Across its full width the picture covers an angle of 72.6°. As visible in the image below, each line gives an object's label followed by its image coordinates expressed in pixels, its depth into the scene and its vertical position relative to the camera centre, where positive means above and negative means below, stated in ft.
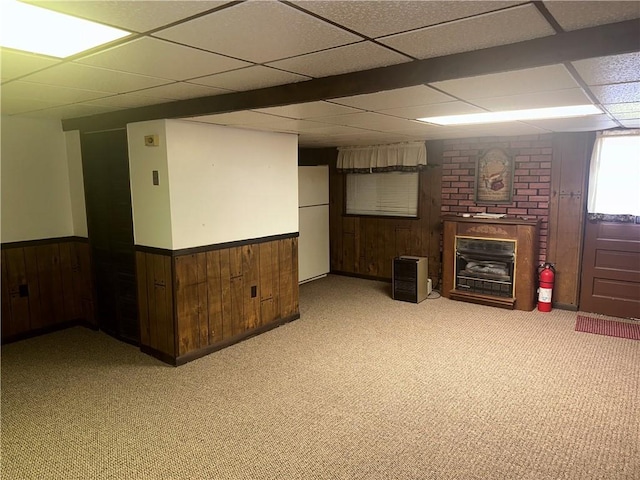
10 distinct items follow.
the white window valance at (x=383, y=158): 20.04 +1.10
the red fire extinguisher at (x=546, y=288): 16.99 -4.24
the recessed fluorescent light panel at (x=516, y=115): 10.54 +1.70
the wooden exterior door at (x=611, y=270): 15.87 -3.37
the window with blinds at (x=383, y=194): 21.25 -0.67
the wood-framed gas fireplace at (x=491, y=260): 17.10 -3.33
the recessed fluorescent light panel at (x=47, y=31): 4.86 +1.90
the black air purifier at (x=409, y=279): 18.47 -4.20
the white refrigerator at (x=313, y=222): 22.20 -2.12
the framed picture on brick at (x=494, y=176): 18.21 +0.14
